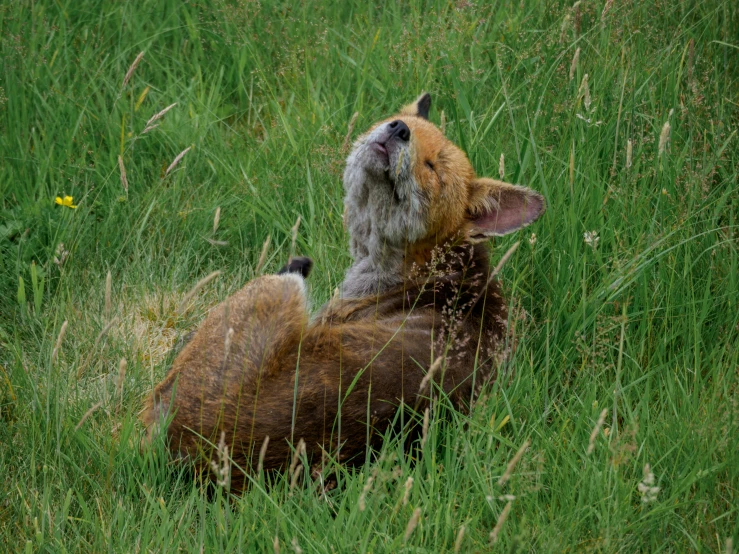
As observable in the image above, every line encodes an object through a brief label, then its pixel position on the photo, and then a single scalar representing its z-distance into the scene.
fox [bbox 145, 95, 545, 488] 7.82
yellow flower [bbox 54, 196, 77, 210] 11.20
